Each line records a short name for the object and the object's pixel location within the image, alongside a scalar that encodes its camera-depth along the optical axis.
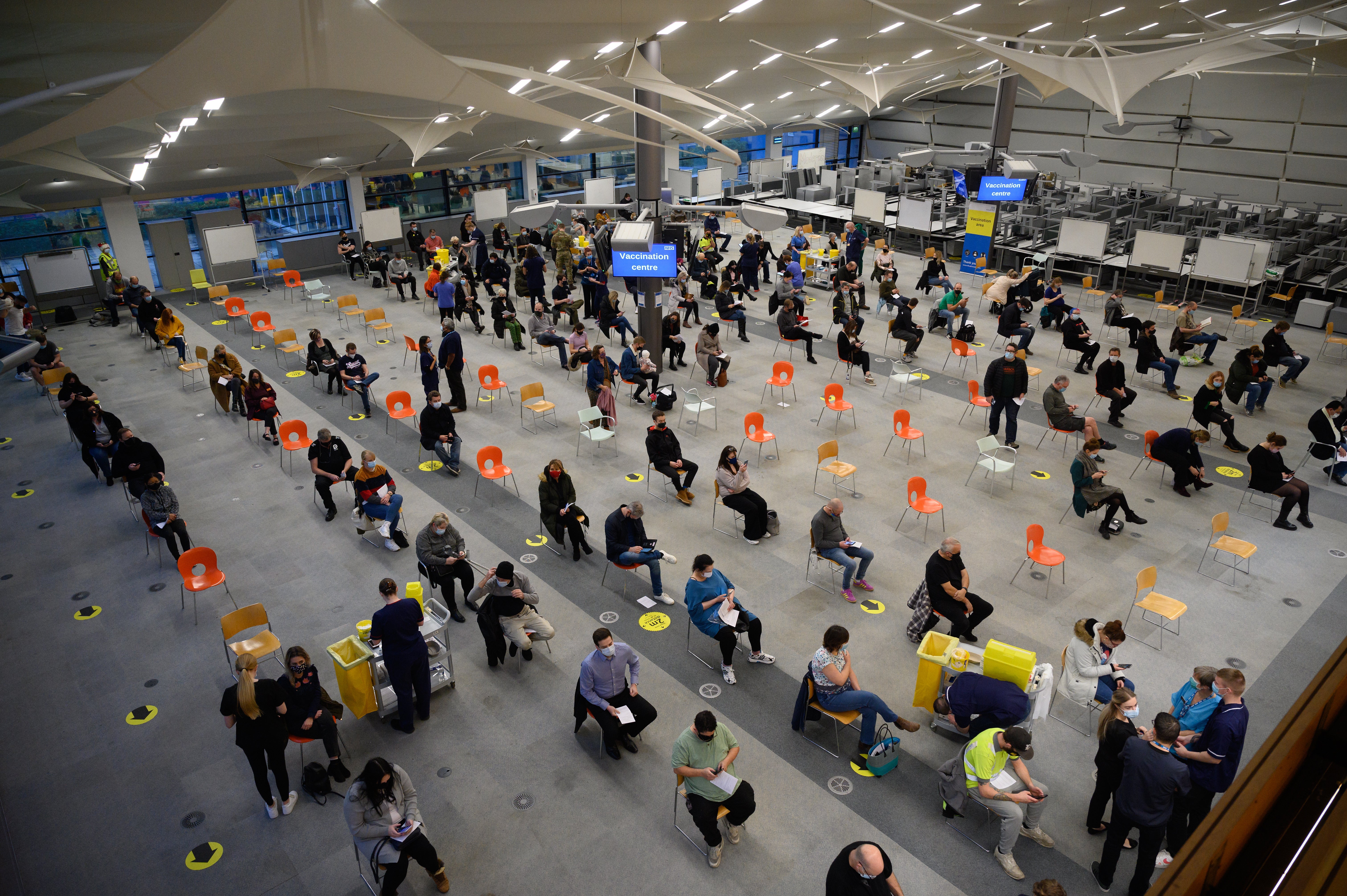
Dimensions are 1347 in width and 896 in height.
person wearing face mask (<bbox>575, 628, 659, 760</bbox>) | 6.64
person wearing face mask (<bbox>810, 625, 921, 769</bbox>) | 6.56
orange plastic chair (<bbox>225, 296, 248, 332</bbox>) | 17.12
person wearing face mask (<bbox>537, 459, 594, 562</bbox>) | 9.34
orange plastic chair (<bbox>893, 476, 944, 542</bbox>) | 9.88
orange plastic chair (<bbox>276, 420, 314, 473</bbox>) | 11.55
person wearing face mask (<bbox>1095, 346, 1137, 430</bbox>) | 13.03
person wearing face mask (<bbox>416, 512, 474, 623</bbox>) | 8.34
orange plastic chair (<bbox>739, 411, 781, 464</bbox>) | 11.70
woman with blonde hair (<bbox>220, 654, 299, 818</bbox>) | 5.90
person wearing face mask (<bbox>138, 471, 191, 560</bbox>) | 9.41
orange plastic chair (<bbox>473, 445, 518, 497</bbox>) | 10.61
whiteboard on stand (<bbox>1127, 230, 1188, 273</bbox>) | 19.41
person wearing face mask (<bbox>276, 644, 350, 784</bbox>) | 6.20
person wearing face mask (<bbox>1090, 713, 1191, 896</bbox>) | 5.32
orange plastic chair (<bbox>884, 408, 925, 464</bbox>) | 11.75
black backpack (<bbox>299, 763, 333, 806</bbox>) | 6.48
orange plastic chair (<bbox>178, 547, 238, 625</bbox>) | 8.43
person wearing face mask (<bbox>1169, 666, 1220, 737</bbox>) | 6.05
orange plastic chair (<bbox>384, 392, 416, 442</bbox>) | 12.43
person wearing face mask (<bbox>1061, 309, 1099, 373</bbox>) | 15.36
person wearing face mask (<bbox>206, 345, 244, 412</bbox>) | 13.66
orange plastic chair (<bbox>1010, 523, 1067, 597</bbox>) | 8.83
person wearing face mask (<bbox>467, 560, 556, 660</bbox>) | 7.53
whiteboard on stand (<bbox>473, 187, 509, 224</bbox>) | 26.97
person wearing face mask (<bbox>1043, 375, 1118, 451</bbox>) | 11.92
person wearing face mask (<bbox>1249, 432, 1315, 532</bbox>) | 10.34
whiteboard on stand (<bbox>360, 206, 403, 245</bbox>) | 23.66
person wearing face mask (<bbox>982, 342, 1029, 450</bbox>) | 12.20
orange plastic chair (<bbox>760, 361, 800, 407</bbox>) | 13.79
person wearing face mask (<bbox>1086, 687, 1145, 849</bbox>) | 5.71
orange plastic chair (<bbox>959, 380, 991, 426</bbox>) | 12.86
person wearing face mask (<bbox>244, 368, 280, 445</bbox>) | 12.60
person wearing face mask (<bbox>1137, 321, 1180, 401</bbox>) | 14.52
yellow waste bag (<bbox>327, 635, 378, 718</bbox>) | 6.99
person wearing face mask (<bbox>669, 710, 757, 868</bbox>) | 5.77
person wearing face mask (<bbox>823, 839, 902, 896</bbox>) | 4.62
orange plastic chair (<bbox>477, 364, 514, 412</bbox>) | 13.70
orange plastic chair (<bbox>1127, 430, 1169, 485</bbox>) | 11.29
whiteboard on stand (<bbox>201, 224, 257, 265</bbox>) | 21.34
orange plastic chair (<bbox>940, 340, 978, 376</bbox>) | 14.69
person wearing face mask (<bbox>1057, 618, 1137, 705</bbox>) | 6.84
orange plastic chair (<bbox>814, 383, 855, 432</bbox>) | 12.77
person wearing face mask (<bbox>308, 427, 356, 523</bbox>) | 10.48
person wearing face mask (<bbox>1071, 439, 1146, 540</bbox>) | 10.13
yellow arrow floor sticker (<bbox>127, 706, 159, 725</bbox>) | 7.33
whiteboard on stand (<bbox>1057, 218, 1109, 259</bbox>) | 20.41
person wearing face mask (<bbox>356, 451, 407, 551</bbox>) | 9.80
